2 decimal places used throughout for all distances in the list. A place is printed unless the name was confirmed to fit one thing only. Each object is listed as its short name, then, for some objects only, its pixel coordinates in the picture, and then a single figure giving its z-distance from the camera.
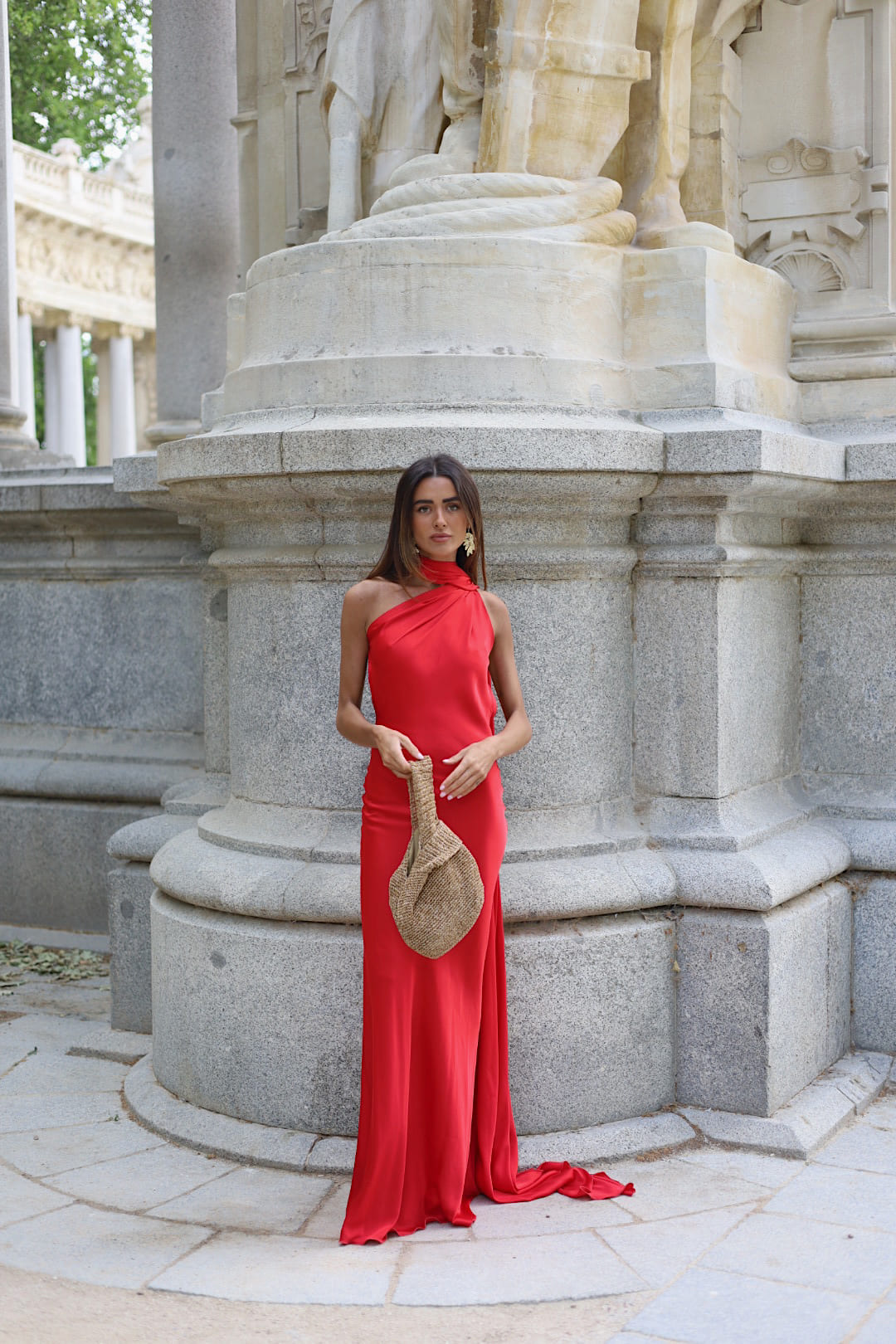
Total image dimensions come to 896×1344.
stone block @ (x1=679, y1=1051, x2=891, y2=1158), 4.39
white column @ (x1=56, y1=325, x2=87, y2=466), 31.17
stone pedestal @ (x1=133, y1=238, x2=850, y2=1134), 4.39
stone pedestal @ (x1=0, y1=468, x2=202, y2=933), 6.56
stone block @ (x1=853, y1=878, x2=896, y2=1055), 5.08
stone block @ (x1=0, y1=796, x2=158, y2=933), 6.74
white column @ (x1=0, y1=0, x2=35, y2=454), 8.58
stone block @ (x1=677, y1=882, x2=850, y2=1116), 4.52
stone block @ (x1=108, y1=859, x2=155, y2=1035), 5.52
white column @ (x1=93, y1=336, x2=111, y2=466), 32.66
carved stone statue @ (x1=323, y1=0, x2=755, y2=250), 4.78
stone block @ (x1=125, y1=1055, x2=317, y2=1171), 4.32
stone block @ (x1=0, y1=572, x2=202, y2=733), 6.56
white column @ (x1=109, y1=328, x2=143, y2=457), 32.31
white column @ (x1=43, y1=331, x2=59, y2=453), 31.41
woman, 3.87
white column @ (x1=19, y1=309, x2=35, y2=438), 27.80
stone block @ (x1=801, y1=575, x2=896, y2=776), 5.16
